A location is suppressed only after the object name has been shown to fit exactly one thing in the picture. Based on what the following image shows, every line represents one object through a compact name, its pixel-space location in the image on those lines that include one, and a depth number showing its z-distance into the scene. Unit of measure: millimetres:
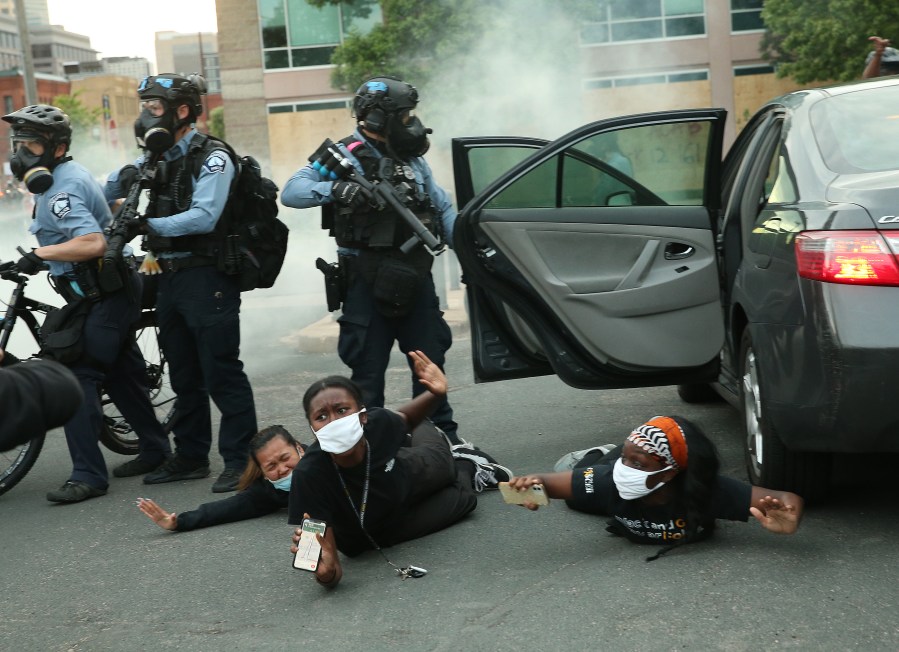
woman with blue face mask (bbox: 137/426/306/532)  5094
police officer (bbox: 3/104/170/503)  5949
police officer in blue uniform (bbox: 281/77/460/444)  5672
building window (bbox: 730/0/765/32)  33156
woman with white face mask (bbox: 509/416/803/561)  4195
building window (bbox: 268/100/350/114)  35188
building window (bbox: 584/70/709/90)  32812
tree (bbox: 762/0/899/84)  27594
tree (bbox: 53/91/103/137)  69562
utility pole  22672
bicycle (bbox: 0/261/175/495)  6160
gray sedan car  4148
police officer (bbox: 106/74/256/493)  5766
